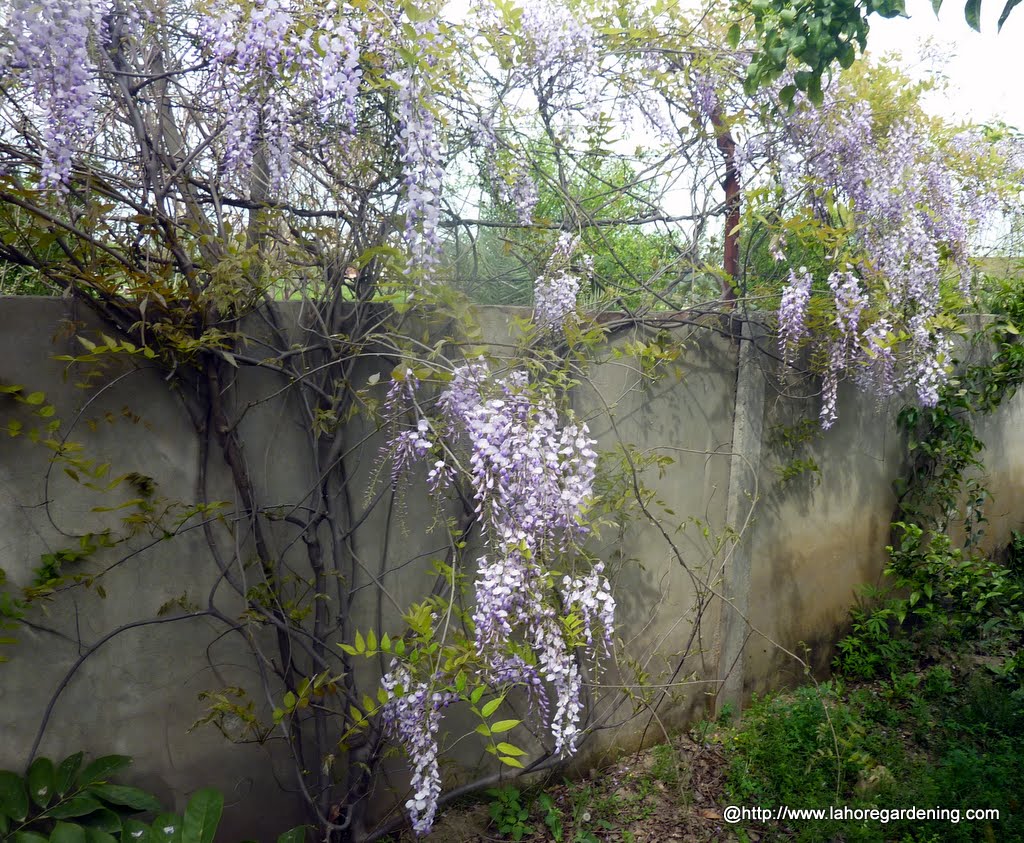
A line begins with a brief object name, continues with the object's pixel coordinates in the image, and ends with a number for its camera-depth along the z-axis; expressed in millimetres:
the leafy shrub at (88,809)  1979
